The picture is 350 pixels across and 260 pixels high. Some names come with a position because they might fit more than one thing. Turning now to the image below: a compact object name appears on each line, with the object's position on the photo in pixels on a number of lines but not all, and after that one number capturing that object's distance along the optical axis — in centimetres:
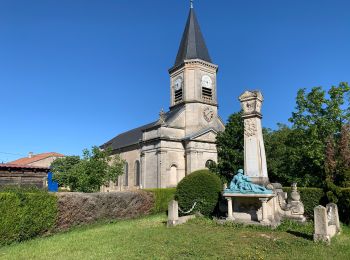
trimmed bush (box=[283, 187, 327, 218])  1619
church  2834
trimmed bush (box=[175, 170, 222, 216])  1574
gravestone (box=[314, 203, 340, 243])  951
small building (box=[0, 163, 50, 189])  2031
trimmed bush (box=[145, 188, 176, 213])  1922
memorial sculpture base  1246
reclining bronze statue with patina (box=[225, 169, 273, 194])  1257
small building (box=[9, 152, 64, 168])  5838
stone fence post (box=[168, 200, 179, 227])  1308
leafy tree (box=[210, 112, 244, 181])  2462
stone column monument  1352
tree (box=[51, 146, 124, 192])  2139
